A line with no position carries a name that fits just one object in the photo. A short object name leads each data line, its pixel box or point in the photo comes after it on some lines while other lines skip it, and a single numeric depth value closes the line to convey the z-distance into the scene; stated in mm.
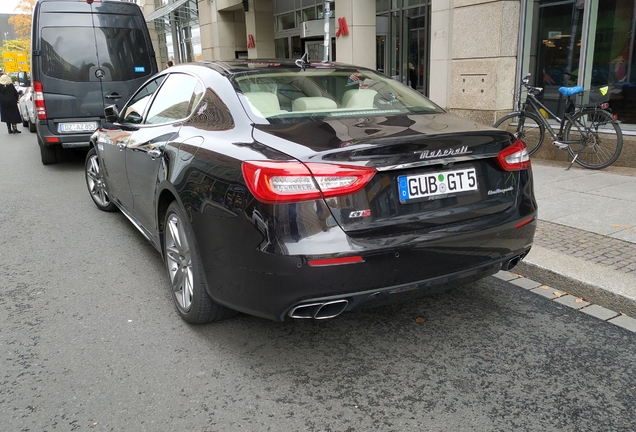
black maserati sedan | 2615
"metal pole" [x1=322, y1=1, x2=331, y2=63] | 8546
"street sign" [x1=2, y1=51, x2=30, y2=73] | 51438
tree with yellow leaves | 52500
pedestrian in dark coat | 17594
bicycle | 7371
